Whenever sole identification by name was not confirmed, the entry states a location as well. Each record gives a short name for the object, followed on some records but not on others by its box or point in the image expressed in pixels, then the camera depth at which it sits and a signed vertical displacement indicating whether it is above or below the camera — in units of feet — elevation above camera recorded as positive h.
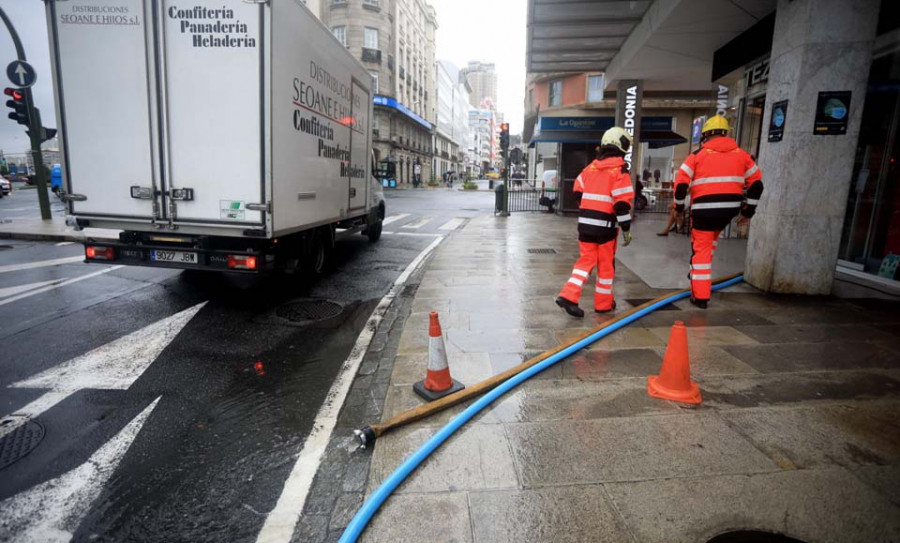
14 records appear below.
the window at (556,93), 115.65 +21.76
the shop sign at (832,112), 19.07 +3.26
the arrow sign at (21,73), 39.91 +7.37
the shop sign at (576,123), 62.59 +8.05
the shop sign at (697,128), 54.93 +7.34
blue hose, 7.35 -4.83
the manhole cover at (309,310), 19.35 -5.30
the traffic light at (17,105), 41.91 +5.07
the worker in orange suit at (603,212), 17.28 -0.80
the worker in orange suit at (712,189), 18.22 +0.18
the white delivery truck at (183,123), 16.87 +1.70
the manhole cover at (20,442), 9.59 -5.47
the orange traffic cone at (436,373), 11.64 -4.46
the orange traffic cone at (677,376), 11.32 -4.18
